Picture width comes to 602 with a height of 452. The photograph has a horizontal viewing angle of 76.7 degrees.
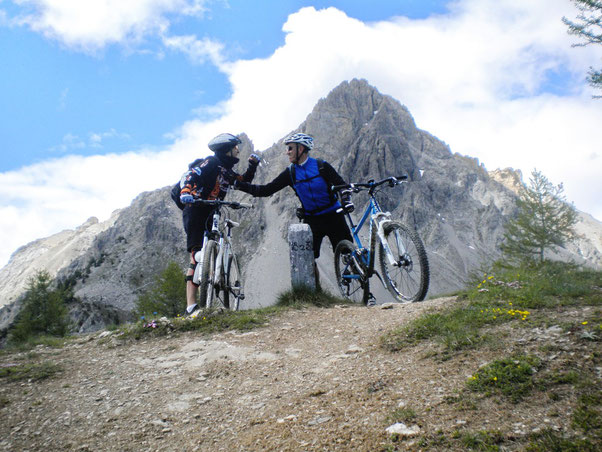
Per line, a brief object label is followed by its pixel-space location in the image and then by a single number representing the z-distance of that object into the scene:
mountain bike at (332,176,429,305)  6.32
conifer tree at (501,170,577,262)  29.64
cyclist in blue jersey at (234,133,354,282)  8.12
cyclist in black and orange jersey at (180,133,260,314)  7.38
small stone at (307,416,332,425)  2.96
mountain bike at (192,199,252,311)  7.14
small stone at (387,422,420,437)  2.49
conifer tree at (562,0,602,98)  16.66
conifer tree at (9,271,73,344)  29.09
